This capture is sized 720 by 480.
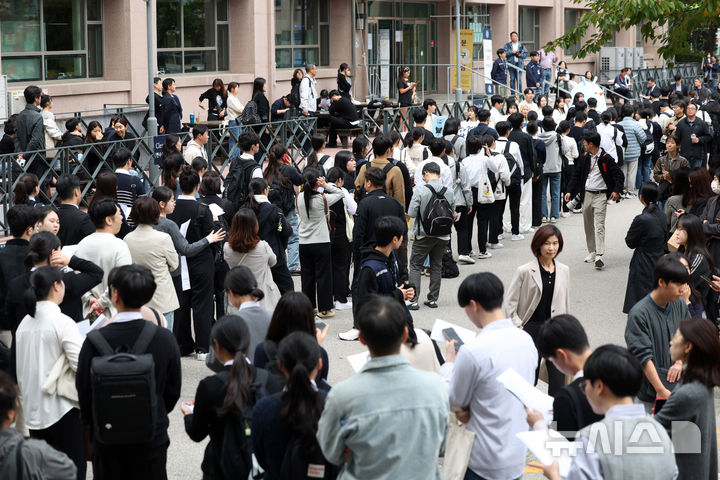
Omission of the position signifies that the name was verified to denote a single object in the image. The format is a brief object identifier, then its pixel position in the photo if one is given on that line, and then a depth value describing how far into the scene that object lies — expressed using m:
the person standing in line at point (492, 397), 9.02
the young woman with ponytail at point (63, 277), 11.66
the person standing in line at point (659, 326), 11.28
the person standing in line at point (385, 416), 7.40
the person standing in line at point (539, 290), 13.18
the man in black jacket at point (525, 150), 27.53
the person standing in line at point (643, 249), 17.98
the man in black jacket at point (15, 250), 12.72
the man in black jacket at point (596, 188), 23.91
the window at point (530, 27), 71.82
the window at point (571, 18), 77.23
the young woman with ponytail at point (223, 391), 8.62
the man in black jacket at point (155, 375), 9.48
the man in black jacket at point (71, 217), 15.17
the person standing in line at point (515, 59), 56.17
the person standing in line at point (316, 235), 19.43
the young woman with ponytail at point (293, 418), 8.00
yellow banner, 57.28
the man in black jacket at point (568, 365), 8.31
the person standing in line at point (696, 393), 8.95
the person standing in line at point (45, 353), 10.56
